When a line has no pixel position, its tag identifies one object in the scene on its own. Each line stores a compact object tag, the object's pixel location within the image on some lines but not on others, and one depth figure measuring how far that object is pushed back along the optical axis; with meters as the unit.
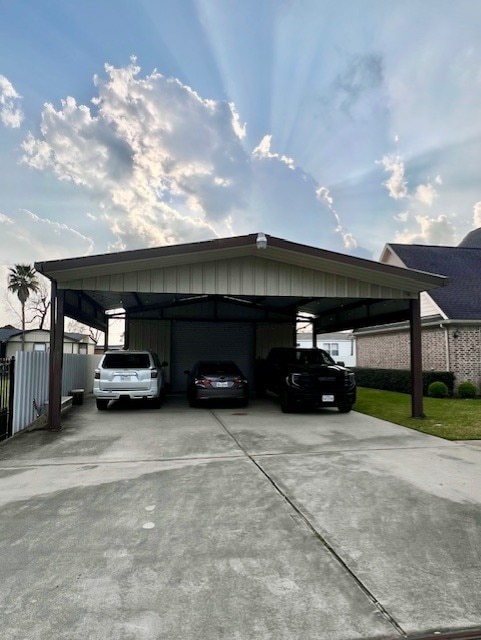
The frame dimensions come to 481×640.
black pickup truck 10.62
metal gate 7.46
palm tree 40.31
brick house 15.77
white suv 10.96
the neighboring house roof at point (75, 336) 39.59
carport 8.77
